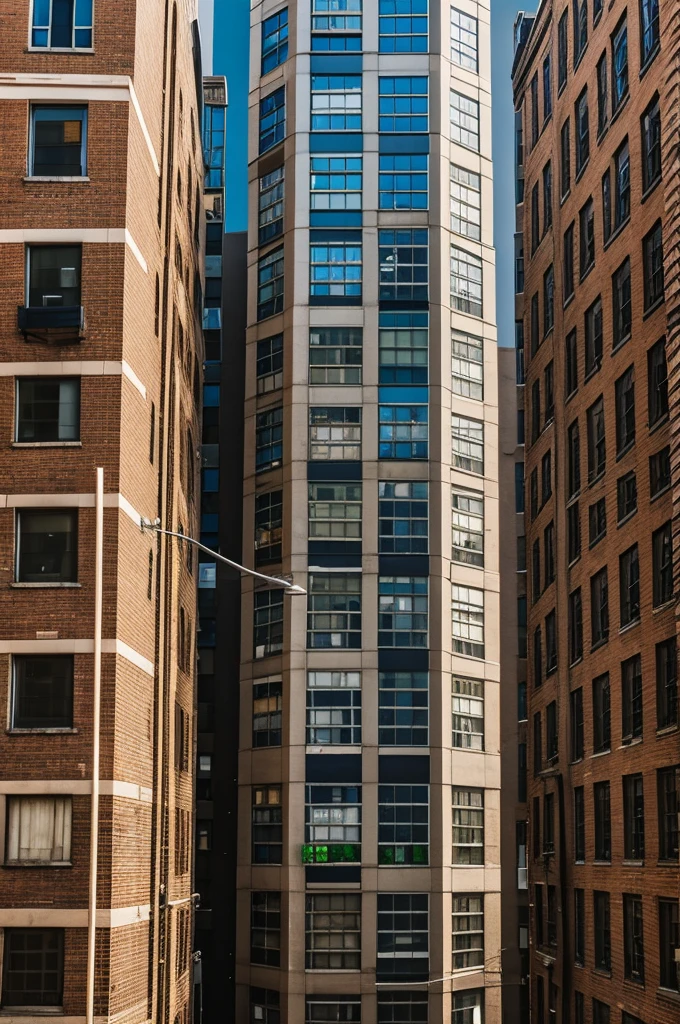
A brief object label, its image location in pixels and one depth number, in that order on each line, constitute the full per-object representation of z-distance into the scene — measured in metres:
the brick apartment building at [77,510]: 35.81
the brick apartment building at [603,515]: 44.91
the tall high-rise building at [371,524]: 63.69
